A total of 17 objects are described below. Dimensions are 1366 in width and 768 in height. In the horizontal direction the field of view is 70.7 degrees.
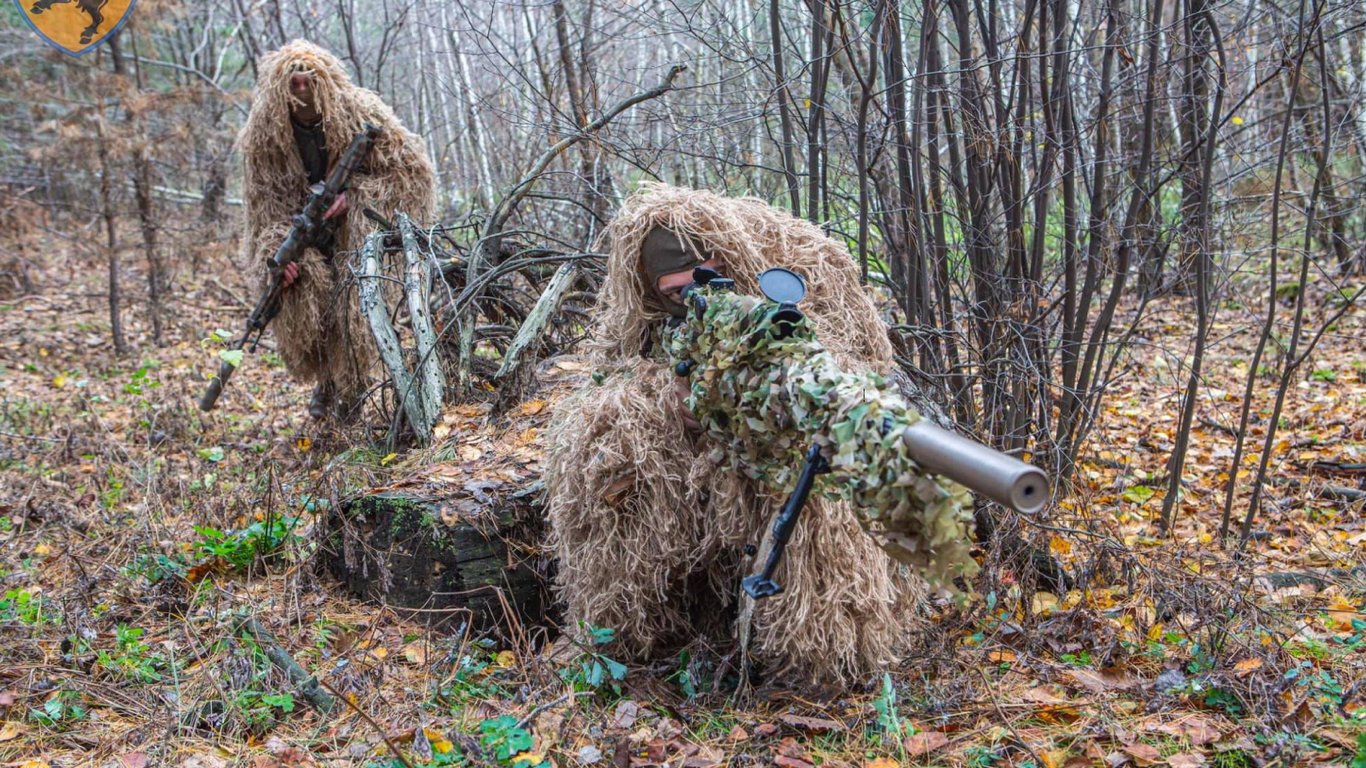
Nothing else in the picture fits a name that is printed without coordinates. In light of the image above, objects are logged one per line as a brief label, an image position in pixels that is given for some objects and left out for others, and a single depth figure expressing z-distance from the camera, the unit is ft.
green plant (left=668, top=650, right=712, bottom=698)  9.76
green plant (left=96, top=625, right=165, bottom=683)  10.34
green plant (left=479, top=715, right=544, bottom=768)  8.37
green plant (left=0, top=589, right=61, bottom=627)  11.74
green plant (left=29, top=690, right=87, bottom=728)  9.52
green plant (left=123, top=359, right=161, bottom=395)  24.68
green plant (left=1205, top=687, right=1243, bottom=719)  8.88
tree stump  11.89
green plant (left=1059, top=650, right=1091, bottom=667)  10.22
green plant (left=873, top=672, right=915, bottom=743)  8.50
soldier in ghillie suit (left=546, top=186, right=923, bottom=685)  9.07
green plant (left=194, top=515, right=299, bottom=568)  13.29
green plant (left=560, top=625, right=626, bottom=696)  9.50
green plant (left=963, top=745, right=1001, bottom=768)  8.26
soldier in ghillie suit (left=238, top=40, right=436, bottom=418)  18.24
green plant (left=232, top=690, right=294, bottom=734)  9.36
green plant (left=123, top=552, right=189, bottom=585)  12.83
